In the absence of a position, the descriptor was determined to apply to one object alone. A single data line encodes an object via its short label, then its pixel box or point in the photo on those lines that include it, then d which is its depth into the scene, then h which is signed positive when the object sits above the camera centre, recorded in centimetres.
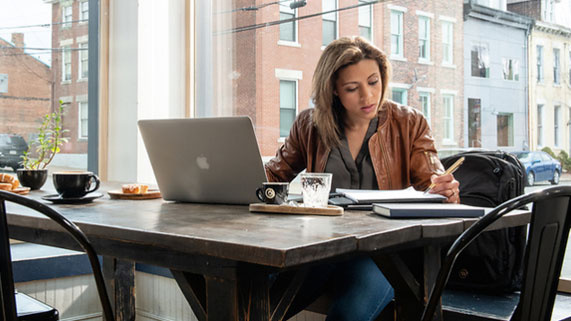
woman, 217 +12
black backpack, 201 -26
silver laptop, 159 +1
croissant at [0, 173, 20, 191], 199 -6
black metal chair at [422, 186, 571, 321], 102 -17
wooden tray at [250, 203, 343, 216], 141 -12
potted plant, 295 +13
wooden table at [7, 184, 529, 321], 100 -15
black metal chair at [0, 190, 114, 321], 101 -15
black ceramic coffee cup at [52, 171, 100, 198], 174 -6
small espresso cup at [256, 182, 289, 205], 153 -8
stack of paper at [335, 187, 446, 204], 152 -9
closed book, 134 -11
